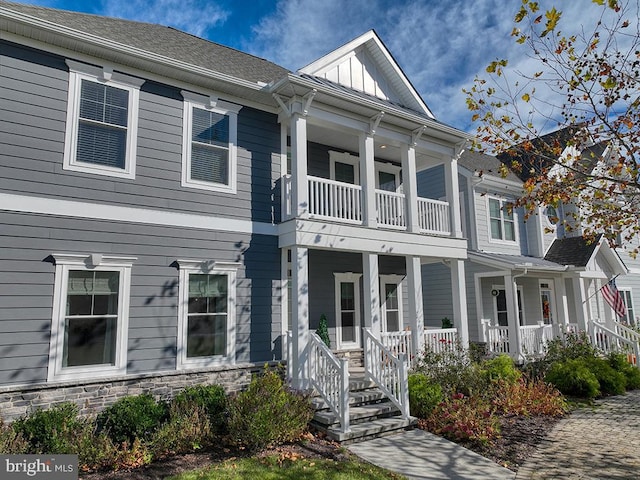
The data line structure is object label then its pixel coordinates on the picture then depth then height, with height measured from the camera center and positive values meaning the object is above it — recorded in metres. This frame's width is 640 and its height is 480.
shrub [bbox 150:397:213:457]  6.86 -1.83
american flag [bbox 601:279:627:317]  17.20 +0.53
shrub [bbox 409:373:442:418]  8.71 -1.67
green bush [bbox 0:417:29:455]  5.93 -1.68
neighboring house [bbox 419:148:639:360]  14.09 +1.38
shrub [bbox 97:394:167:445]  6.99 -1.62
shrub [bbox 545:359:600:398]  10.95 -1.76
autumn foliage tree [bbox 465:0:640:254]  6.21 +3.11
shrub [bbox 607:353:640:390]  12.40 -1.71
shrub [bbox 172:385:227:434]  7.61 -1.50
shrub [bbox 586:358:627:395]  11.55 -1.84
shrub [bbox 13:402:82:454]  6.24 -1.61
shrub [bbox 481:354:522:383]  10.31 -1.39
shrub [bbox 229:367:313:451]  6.84 -1.60
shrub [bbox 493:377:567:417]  9.37 -1.94
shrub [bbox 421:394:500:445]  7.63 -1.98
